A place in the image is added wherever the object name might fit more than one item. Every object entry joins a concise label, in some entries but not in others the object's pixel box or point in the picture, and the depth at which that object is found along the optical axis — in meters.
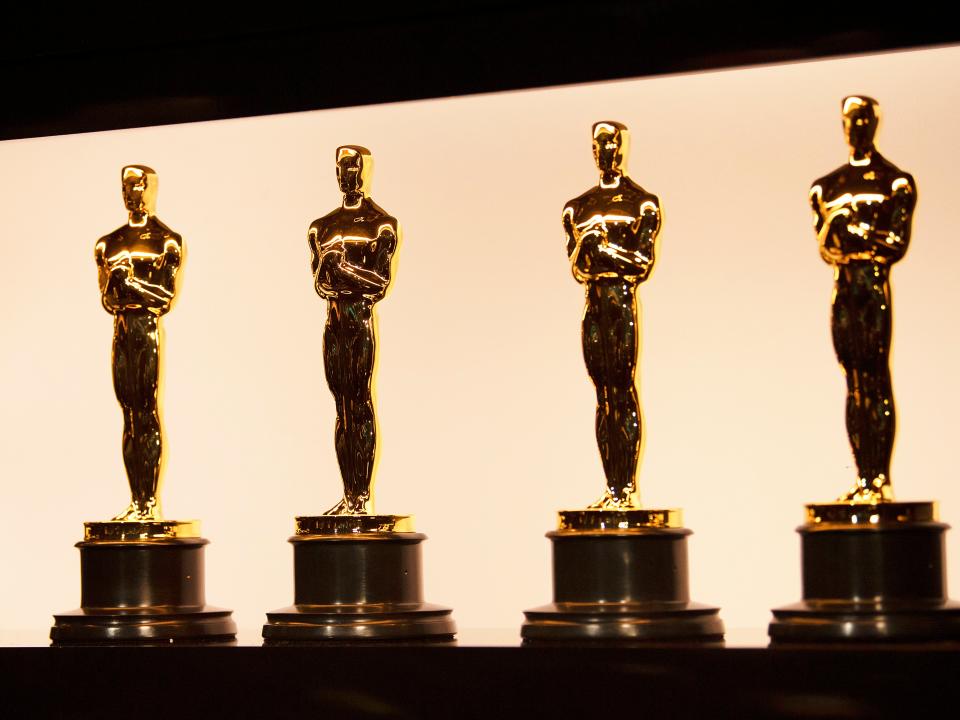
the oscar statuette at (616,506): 2.01
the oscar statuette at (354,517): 2.08
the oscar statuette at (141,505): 2.14
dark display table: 1.89
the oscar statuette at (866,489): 1.95
